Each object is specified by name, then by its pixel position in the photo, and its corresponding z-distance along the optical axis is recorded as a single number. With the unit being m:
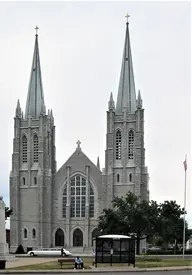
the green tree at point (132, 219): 70.88
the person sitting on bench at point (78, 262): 33.76
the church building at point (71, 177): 95.81
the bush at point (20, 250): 80.64
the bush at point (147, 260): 44.07
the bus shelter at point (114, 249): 36.06
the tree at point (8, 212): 90.16
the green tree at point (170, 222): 75.19
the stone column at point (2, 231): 38.00
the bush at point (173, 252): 68.86
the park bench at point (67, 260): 36.48
